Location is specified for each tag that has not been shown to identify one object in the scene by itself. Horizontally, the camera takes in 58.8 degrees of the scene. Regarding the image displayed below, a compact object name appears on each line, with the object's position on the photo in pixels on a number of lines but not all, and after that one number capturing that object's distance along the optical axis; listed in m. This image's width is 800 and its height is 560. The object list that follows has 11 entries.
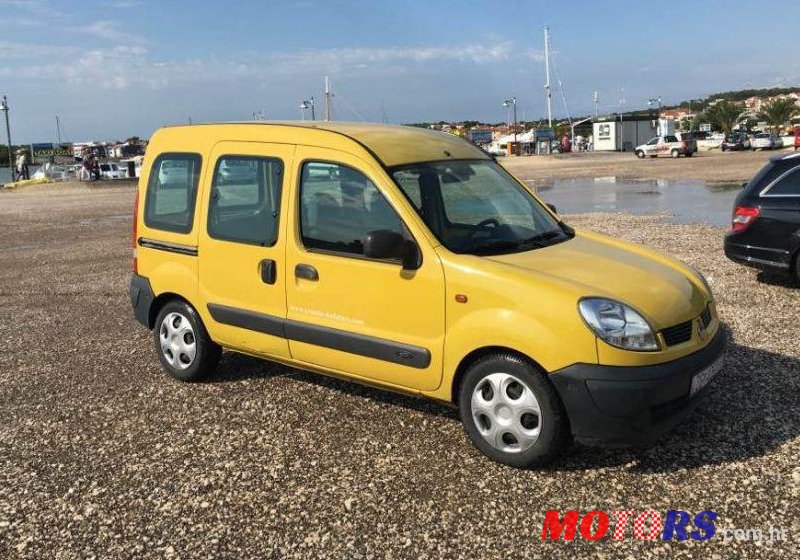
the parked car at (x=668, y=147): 48.94
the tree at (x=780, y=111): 75.12
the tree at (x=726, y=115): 80.62
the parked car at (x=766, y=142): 53.28
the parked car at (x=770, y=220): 7.89
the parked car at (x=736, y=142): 56.88
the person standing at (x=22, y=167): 51.83
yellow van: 3.74
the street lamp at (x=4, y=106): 65.55
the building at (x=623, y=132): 67.25
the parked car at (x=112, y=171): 60.84
